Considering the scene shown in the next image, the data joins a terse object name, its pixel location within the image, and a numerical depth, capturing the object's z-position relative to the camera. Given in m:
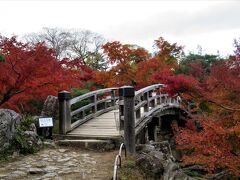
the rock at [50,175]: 6.98
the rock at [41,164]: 7.82
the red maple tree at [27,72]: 10.05
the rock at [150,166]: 7.79
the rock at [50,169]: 7.46
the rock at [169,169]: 8.03
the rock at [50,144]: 10.10
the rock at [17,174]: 6.99
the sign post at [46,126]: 10.76
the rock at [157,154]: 8.60
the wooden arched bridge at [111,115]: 9.50
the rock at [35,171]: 7.26
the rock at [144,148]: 9.81
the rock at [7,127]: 8.60
